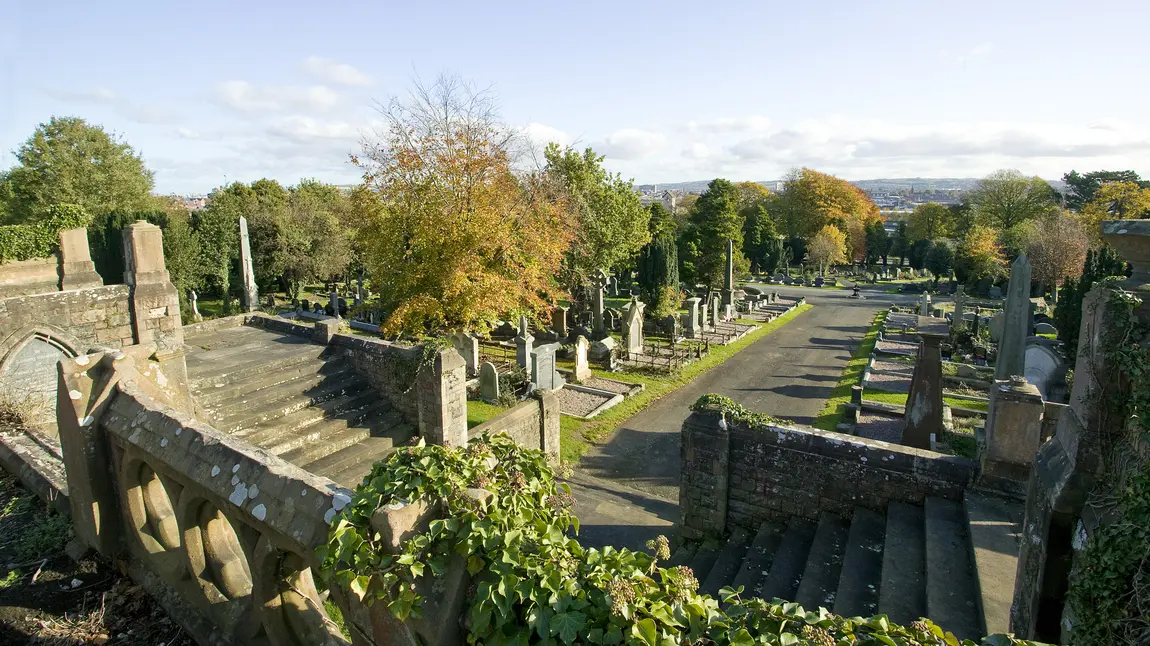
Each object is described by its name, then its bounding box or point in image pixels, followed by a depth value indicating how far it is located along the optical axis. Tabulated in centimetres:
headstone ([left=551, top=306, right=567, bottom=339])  2330
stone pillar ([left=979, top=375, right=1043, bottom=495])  686
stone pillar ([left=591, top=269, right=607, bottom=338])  2315
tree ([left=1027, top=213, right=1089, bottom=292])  3145
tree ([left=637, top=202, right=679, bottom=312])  2883
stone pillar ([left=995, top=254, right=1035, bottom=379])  1096
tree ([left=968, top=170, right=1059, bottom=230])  5109
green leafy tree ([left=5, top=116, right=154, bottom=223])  2836
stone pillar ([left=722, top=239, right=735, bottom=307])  3406
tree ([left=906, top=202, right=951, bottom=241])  5851
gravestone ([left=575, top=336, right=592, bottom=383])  1805
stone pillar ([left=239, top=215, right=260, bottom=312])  2605
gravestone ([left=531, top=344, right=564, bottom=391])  1614
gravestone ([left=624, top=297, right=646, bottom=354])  2106
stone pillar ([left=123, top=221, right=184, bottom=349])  923
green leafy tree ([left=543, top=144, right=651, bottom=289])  2777
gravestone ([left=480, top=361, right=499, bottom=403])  1544
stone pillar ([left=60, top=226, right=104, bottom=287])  1395
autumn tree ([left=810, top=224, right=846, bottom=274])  5284
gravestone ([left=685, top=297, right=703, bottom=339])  2505
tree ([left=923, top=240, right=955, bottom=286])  4675
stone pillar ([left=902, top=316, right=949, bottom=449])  1062
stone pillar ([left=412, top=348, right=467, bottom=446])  1023
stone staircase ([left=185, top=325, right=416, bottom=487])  903
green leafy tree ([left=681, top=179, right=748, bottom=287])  3803
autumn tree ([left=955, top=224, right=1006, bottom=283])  3888
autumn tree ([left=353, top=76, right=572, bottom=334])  1482
